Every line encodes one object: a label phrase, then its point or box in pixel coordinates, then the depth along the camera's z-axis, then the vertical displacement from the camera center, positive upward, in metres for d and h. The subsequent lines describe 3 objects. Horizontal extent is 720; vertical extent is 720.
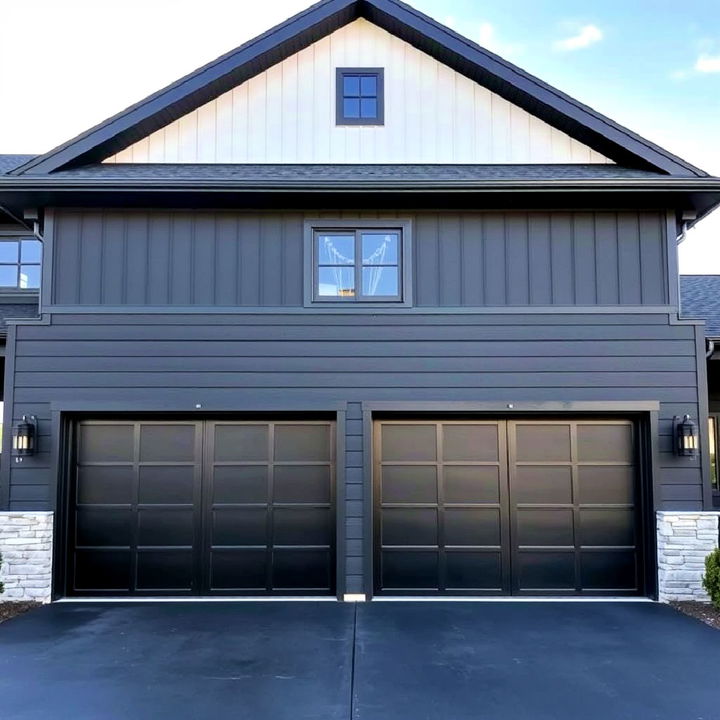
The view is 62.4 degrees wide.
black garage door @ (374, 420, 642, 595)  6.14 -0.96
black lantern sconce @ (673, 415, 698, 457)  5.95 -0.21
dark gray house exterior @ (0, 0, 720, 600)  6.09 +0.36
